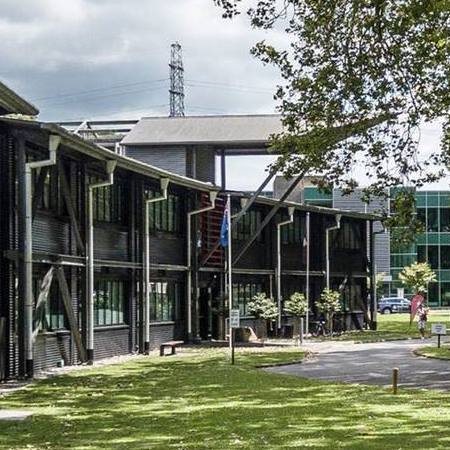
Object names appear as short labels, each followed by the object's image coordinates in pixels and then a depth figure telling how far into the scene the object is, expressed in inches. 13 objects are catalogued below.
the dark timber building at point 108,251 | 840.9
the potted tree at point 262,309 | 1432.1
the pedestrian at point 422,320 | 1579.7
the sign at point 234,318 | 946.7
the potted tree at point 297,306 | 1472.7
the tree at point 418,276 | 2847.0
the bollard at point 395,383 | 678.5
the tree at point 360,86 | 664.4
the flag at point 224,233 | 1233.4
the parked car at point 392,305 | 3267.7
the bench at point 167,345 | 1135.6
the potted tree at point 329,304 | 1624.0
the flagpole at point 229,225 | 1186.3
